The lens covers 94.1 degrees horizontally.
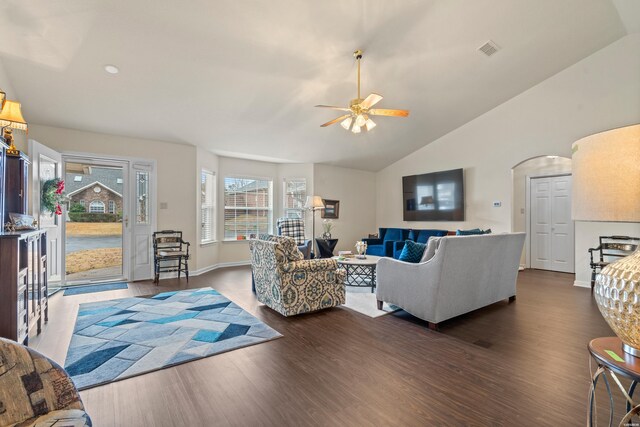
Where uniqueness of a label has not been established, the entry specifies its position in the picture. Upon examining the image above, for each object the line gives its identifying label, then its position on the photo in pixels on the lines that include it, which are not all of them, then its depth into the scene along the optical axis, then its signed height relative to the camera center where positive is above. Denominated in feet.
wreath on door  13.25 +0.91
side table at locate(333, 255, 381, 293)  14.37 -3.19
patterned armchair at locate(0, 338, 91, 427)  3.63 -2.27
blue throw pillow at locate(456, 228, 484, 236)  15.94 -0.93
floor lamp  20.21 +0.85
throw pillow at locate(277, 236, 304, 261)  11.19 -1.23
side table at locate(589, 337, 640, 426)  2.91 -1.53
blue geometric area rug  7.70 -3.82
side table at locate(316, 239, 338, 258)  18.06 -2.04
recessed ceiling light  11.64 +5.82
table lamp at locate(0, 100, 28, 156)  8.90 +2.94
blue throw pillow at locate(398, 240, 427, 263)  10.98 -1.37
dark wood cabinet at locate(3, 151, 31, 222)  9.57 +1.11
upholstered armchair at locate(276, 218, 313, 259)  21.15 -0.90
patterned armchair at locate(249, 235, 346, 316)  11.08 -2.46
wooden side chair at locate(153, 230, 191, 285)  16.91 -2.13
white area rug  11.90 -3.84
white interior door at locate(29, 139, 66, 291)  12.76 +0.47
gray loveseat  9.81 -2.23
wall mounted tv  21.91 +1.50
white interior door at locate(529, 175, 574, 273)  20.51 -0.69
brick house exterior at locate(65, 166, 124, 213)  23.24 +2.14
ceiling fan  11.27 +4.10
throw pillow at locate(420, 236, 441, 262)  10.44 -1.19
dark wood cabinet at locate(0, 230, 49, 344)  7.29 -1.85
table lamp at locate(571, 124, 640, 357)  3.08 +0.13
